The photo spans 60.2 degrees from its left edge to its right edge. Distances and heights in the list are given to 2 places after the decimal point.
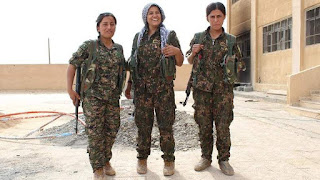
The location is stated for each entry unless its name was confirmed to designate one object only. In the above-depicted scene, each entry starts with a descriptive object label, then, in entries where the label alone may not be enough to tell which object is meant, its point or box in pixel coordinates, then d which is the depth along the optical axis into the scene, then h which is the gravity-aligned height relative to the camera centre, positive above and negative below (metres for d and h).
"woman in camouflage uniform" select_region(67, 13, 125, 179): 2.91 -0.04
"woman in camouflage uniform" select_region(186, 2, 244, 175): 3.09 -0.05
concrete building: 8.46 +1.76
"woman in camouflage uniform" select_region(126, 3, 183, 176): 3.00 +0.03
